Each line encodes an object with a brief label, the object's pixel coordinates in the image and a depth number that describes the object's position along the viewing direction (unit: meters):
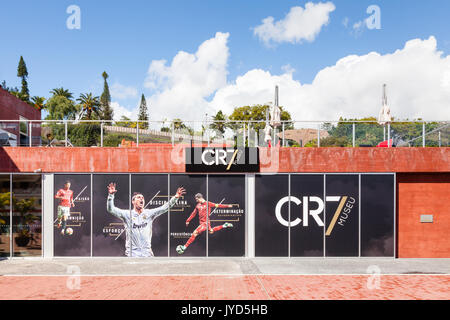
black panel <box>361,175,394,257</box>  13.30
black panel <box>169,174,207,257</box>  13.28
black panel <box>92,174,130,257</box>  13.27
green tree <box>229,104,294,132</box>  64.94
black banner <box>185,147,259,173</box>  13.25
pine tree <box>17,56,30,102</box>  81.12
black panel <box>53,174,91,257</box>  13.25
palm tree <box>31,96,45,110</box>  67.12
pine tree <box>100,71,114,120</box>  79.84
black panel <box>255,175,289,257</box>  13.30
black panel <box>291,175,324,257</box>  13.33
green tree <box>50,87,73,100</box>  69.09
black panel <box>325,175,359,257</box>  13.30
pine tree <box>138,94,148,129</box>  91.54
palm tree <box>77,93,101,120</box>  69.31
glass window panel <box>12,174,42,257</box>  13.20
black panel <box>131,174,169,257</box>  13.30
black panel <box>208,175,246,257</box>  13.31
